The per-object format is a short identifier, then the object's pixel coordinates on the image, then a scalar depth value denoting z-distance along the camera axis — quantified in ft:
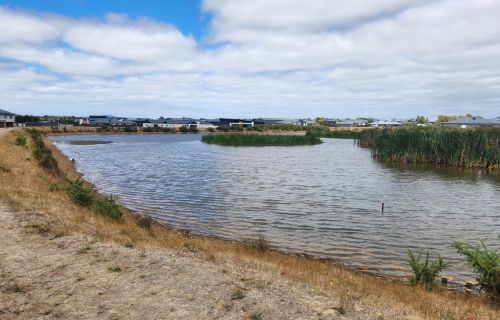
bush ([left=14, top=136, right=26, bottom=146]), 168.52
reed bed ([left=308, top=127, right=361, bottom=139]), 406.41
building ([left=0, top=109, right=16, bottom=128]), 412.57
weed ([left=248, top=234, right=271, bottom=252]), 50.47
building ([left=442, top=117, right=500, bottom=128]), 460.55
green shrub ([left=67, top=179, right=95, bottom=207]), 64.49
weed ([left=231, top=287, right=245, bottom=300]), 29.66
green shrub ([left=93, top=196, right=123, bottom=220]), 55.47
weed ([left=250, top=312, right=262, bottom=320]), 26.40
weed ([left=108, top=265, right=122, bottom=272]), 33.83
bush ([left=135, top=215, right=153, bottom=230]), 57.84
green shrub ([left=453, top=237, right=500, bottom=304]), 35.68
